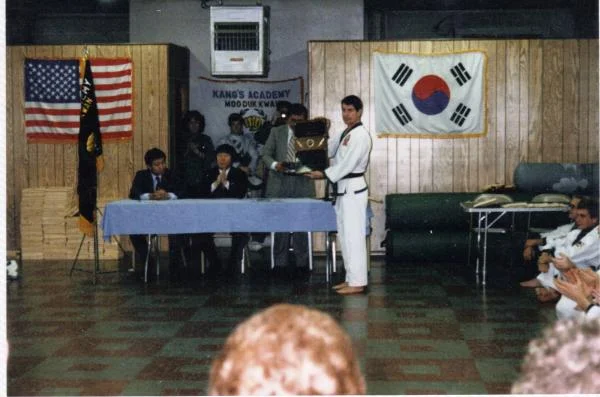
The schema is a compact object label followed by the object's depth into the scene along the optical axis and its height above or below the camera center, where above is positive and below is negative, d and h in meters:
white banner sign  11.54 +0.67
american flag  10.45 +0.62
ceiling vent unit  10.08 +1.21
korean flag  9.97 +0.66
